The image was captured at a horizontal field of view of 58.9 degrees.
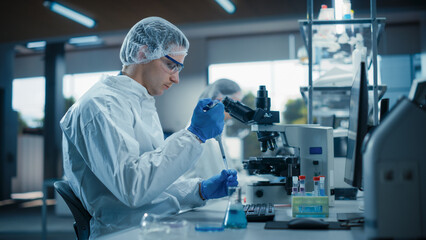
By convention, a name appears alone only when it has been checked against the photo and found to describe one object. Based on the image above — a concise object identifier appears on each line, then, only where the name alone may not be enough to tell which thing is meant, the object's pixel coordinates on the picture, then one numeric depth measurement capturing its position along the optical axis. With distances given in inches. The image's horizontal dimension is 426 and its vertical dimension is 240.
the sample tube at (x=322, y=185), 57.7
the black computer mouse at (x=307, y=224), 42.6
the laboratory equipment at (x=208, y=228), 42.2
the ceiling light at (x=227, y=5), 203.6
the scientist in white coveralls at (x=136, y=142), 51.9
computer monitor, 43.4
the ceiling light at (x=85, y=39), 261.8
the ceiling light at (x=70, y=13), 200.3
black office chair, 57.2
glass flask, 44.1
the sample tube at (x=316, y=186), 56.4
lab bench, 39.0
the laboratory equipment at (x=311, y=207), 50.9
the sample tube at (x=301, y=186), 55.7
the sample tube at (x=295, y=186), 56.1
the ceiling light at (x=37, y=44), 282.3
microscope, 62.0
